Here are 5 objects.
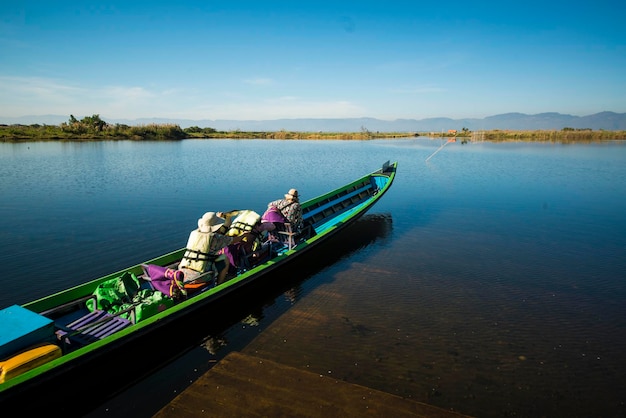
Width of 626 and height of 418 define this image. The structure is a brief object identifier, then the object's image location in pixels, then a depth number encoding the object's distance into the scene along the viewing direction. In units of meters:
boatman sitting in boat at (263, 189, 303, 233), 10.55
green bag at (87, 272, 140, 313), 7.02
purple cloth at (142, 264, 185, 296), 7.36
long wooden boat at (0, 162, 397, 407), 4.92
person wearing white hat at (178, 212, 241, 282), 7.60
